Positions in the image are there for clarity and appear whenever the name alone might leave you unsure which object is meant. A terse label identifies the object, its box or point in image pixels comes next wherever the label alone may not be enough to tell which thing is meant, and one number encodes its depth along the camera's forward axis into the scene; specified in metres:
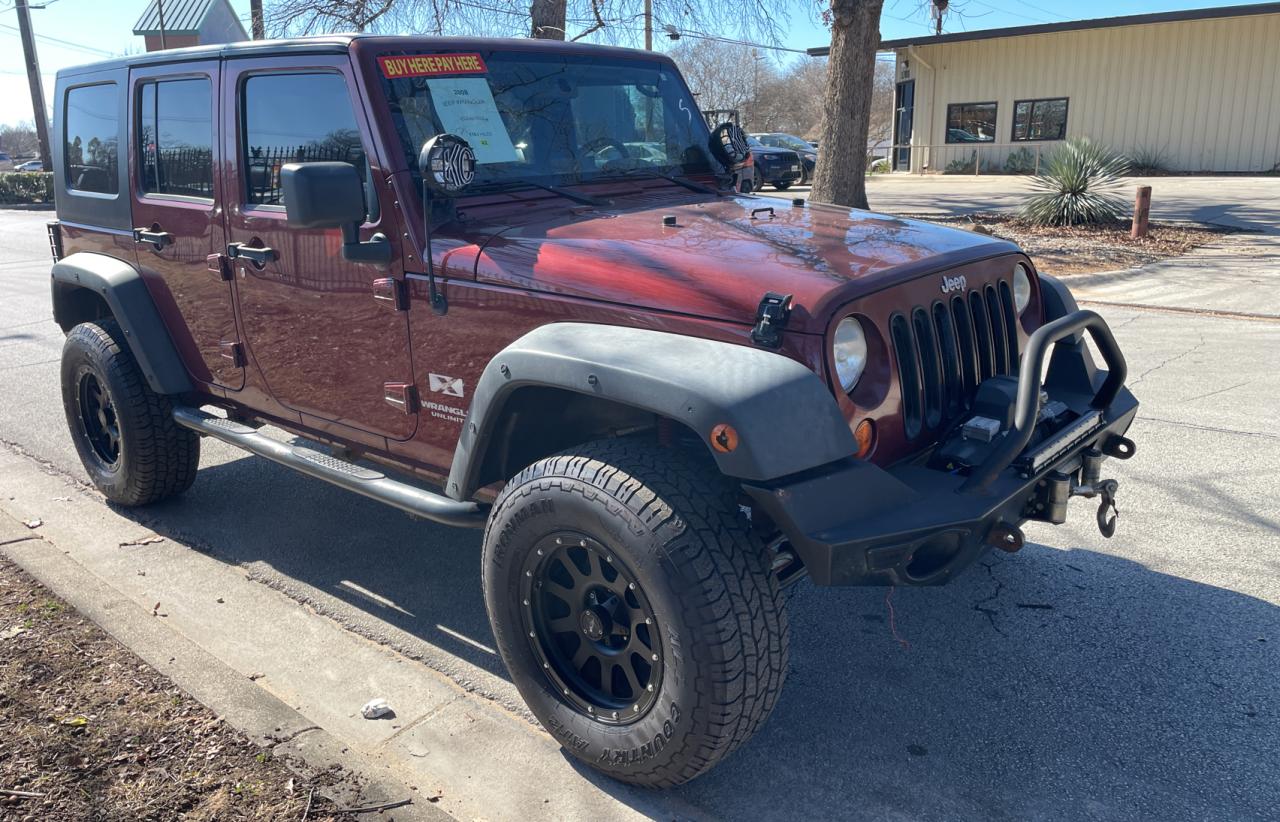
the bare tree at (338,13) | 14.70
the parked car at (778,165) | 23.73
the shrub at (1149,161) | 27.34
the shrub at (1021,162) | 29.11
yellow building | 26.00
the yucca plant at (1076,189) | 14.52
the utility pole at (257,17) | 16.44
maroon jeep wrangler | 2.44
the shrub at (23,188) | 32.75
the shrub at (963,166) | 30.39
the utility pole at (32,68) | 33.09
